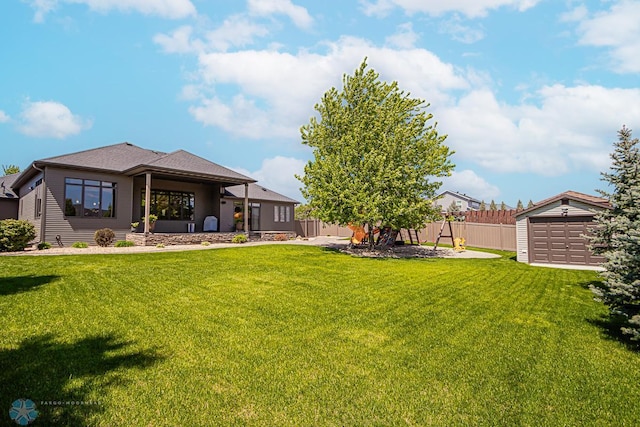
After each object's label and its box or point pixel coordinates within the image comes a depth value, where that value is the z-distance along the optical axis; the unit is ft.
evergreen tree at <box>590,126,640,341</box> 14.08
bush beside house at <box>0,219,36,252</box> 40.73
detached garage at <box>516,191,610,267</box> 41.63
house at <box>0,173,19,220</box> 65.98
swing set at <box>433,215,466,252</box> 60.39
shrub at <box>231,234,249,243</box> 61.77
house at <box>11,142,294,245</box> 48.03
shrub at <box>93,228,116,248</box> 49.01
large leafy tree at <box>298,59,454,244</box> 46.01
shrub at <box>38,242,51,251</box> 44.39
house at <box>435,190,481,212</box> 172.96
